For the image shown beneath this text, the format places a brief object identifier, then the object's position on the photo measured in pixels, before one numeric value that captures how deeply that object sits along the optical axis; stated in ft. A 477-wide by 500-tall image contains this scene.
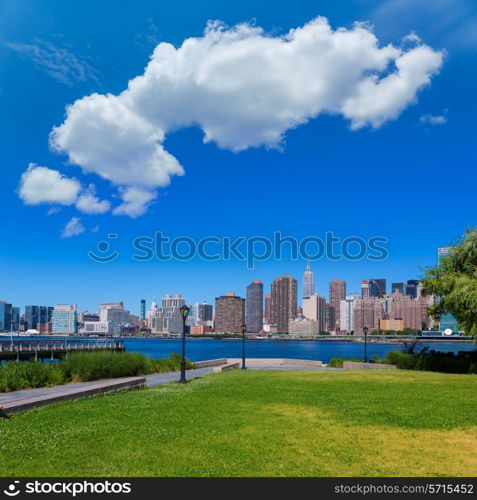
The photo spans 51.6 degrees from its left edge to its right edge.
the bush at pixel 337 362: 130.71
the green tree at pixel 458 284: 93.20
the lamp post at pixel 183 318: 73.10
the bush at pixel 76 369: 64.34
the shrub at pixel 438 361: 98.48
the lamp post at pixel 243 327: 116.78
